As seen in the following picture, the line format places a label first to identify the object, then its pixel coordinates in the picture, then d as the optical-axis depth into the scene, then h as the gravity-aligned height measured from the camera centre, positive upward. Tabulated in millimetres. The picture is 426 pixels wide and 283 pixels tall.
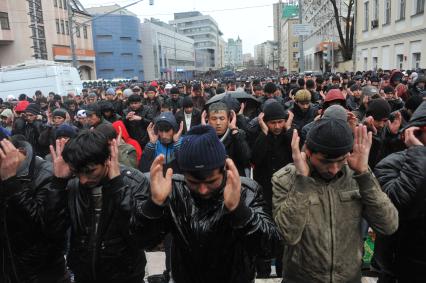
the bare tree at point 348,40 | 33897 +2899
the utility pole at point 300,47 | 21094 +1515
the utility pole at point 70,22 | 18795 +2981
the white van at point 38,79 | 19781 +286
